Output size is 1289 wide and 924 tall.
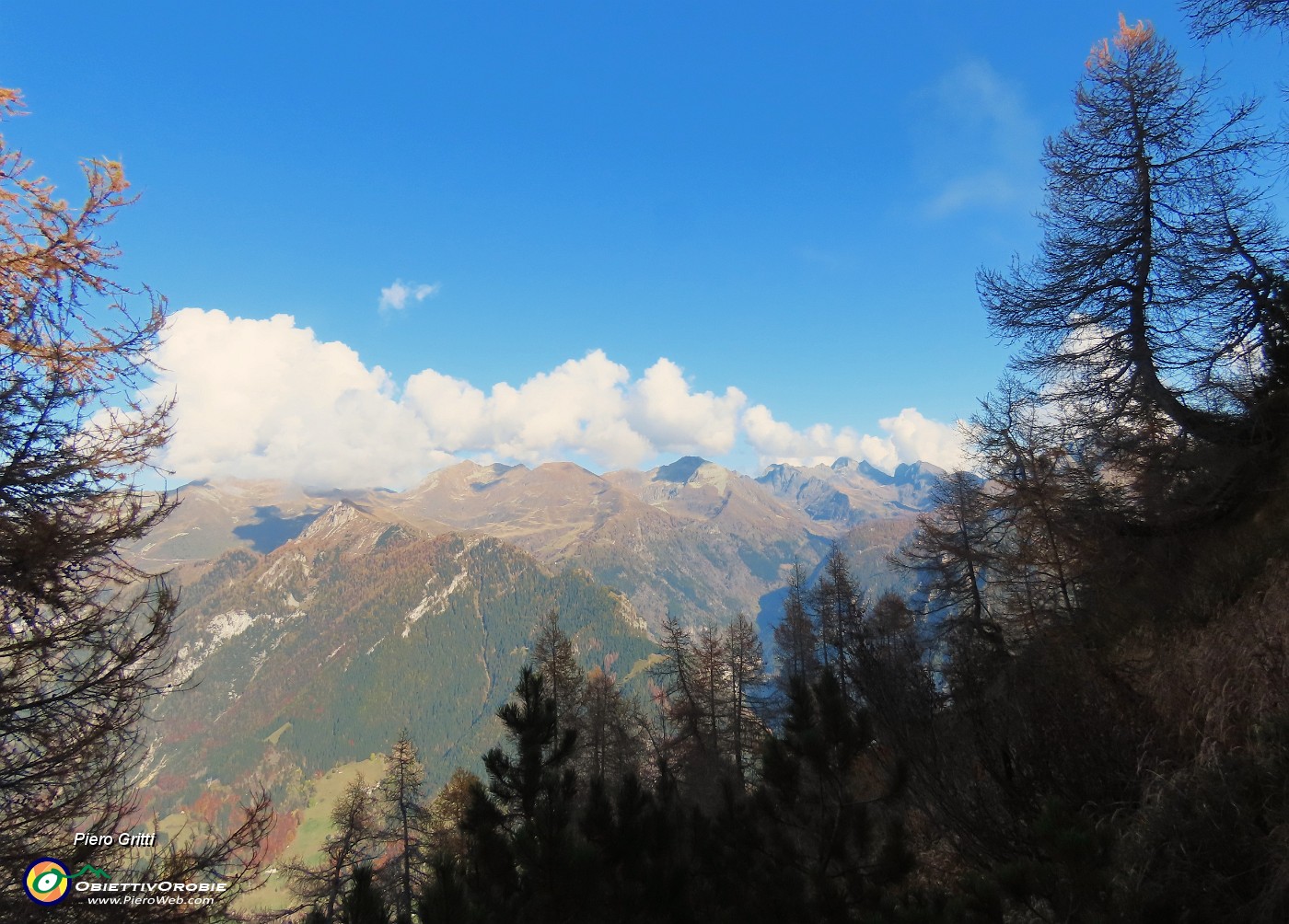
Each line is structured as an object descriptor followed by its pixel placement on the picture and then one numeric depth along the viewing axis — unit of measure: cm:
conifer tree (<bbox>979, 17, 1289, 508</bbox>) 1211
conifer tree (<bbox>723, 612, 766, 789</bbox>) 2775
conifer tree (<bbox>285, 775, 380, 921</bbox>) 1897
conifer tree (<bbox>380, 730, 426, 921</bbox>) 2253
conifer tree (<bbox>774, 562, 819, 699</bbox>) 3212
